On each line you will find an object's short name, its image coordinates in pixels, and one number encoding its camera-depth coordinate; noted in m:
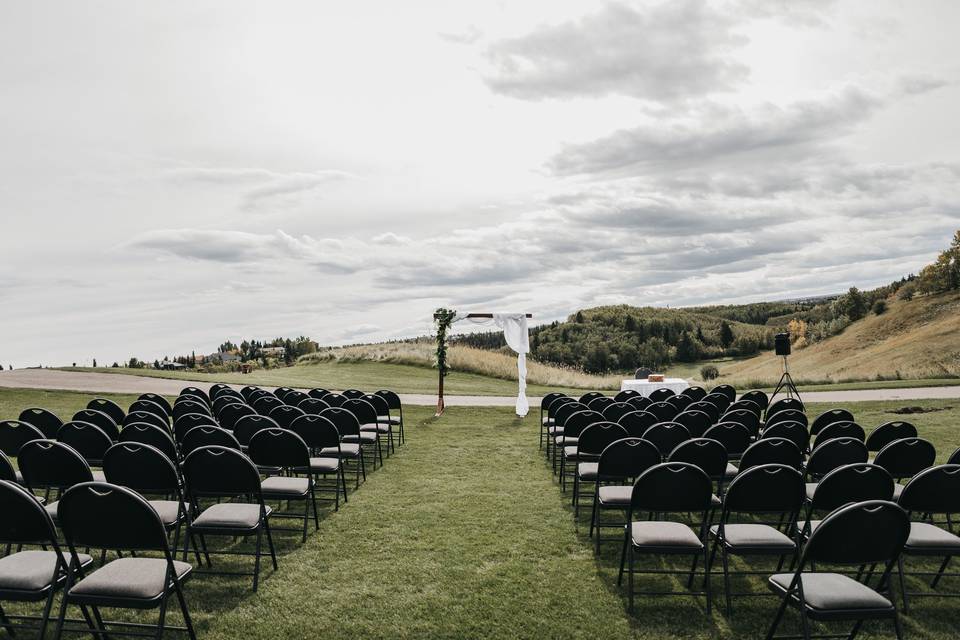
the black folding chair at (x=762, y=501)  4.42
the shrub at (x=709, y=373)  36.31
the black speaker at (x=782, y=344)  14.53
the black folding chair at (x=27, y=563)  3.54
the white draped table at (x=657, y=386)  14.90
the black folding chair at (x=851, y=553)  3.54
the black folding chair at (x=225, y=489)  4.90
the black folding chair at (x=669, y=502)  4.45
